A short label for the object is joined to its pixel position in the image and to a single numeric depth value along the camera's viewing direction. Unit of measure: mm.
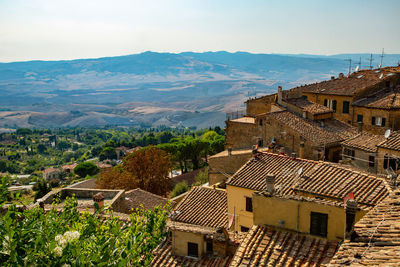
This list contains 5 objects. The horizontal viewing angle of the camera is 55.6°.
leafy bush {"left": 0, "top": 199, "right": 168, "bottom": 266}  6688
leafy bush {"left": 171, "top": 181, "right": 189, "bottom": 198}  37344
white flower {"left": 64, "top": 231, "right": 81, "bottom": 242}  6863
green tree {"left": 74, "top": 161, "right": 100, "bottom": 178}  82375
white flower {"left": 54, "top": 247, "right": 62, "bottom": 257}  6668
